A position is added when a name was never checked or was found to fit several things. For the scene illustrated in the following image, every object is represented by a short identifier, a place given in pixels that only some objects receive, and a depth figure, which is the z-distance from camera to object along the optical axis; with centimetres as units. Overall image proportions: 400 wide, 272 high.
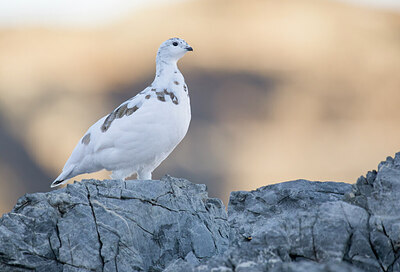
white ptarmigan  1420
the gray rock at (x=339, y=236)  916
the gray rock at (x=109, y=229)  1052
